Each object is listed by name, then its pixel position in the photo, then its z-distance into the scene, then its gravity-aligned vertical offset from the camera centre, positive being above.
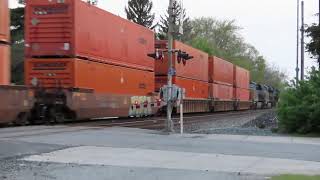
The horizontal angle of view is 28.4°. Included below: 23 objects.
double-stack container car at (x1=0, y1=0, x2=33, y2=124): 22.98 +0.68
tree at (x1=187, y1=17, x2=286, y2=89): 112.44 +12.60
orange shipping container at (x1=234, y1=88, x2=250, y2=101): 61.12 +1.37
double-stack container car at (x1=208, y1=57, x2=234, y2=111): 50.81 +1.99
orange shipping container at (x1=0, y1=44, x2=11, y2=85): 23.09 +1.59
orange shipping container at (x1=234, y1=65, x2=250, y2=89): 60.72 +3.00
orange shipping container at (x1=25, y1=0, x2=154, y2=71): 27.62 +3.47
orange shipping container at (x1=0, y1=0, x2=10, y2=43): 23.00 +3.14
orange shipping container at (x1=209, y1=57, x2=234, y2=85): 50.91 +3.08
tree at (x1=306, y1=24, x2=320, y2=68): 36.56 +3.98
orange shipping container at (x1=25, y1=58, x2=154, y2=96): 27.53 +1.49
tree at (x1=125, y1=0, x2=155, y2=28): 97.75 +15.03
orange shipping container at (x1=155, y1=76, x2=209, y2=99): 40.44 +1.49
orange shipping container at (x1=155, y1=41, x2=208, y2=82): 40.16 +2.82
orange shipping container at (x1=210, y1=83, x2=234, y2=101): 50.44 +1.32
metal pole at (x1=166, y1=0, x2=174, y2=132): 23.88 +1.43
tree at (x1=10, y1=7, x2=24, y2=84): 52.50 +6.30
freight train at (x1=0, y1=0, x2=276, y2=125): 25.62 +1.87
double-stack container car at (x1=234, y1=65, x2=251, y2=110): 60.78 +1.92
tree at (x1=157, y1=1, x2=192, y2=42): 99.64 +13.02
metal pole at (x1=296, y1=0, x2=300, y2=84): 53.83 +7.96
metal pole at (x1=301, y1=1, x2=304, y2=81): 47.37 +5.06
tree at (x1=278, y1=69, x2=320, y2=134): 23.81 -0.02
